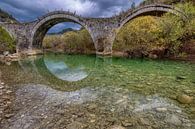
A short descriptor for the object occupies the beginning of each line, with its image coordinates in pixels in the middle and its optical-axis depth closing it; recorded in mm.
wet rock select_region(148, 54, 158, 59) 11523
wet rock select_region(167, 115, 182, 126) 2637
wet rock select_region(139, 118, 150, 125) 2662
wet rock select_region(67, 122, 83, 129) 2574
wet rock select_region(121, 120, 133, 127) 2612
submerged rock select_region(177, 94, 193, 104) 3437
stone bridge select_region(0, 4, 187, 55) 13493
